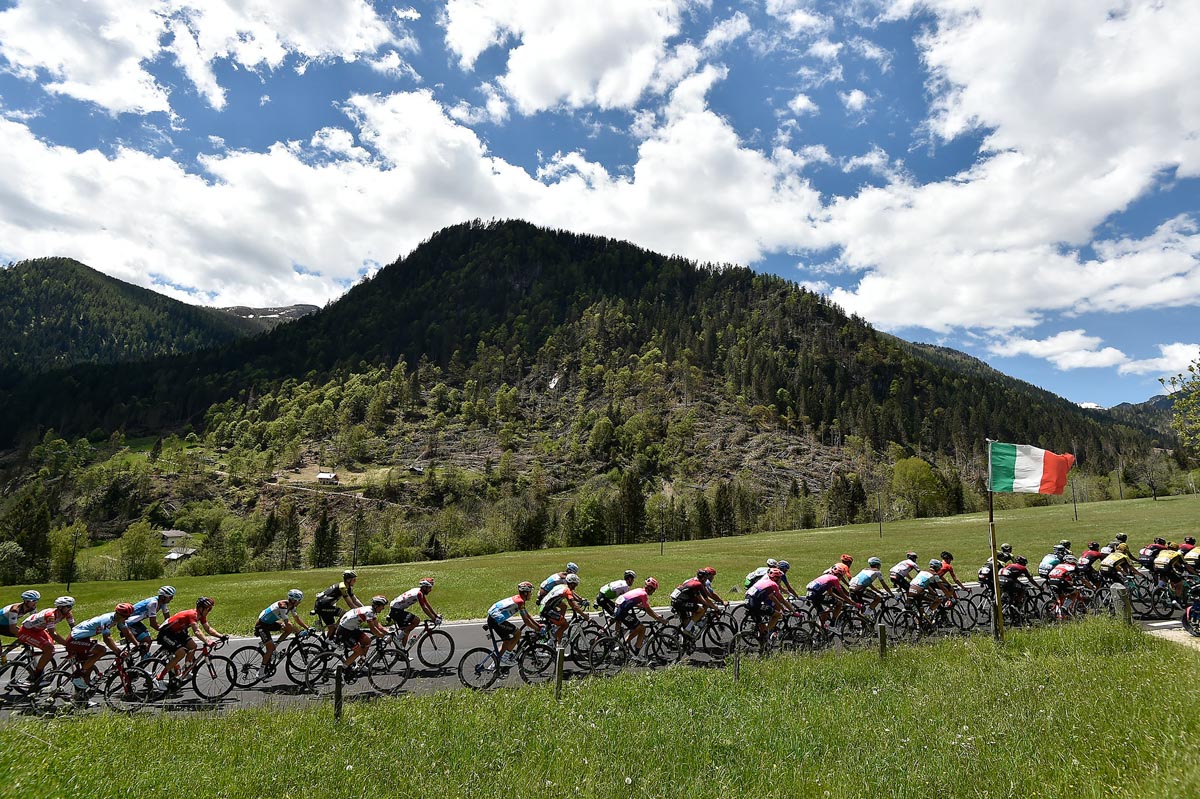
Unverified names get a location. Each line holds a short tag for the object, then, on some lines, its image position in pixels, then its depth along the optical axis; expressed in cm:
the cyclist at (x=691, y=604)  1598
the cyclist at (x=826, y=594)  1620
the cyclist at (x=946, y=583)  1759
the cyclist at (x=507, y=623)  1416
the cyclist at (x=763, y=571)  1743
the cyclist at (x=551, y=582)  1595
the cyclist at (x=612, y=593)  1548
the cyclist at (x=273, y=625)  1428
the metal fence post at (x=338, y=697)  1090
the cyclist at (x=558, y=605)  1462
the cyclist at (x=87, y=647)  1334
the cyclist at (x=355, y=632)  1395
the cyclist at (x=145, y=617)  1388
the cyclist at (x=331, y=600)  1520
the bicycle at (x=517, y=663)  1405
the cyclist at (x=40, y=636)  1336
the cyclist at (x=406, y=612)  1512
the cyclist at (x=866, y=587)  1666
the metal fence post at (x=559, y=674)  1218
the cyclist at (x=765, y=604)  1557
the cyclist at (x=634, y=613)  1483
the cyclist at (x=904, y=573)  1783
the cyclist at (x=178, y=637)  1348
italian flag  1502
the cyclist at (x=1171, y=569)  1853
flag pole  1520
